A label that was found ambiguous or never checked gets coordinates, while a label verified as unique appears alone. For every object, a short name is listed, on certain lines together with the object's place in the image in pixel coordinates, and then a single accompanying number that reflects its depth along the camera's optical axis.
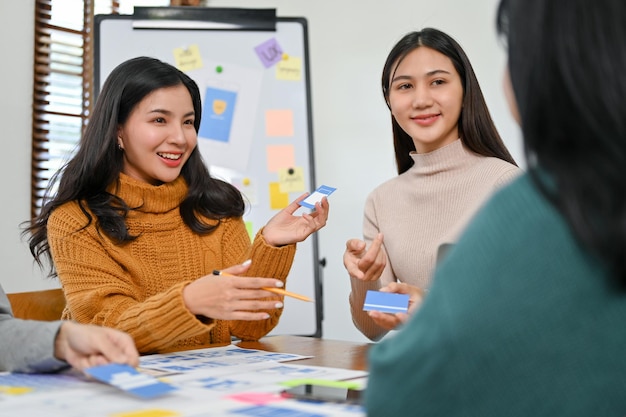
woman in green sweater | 0.51
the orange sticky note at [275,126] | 2.62
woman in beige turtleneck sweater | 1.78
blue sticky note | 2.59
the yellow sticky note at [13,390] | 0.93
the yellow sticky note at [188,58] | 2.58
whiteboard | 2.55
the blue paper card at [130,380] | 0.88
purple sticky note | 2.63
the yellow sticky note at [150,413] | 0.80
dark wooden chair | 1.58
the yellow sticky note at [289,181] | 2.60
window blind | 2.68
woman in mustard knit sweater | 1.55
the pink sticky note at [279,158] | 2.61
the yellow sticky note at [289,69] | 2.64
